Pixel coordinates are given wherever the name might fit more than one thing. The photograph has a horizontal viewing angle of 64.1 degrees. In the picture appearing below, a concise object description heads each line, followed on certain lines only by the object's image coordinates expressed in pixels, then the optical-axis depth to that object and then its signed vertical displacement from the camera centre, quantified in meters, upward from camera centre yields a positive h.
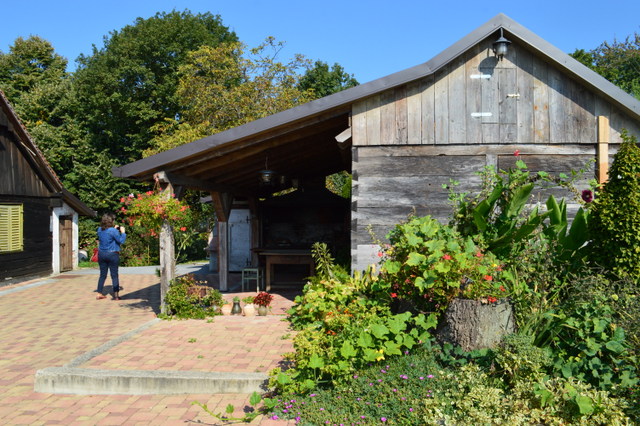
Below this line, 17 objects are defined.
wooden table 11.38 -1.01
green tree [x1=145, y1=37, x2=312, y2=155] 23.05 +5.60
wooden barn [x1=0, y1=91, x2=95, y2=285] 13.87 +0.15
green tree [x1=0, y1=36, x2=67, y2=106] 29.98 +9.06
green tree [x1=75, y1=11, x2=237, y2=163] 25.98 +6.58
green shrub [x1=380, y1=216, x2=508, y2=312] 4.91 -0.56
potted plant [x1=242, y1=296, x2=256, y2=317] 8.43 -1.61
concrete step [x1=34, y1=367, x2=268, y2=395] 5.08 -1.70
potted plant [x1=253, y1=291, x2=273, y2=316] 8.50 -1.51
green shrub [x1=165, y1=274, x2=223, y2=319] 8.20 -1.44
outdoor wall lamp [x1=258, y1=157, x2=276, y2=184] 9.88 +0.73
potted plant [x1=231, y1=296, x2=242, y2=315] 8.55 -1.60
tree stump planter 4.79 -1.05
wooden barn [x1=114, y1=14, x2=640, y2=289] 7.49 +1.32
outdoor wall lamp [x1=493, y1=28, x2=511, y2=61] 7.34 +2.40
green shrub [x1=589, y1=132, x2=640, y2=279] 5.29 -0.08
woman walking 10.34 -0.66
